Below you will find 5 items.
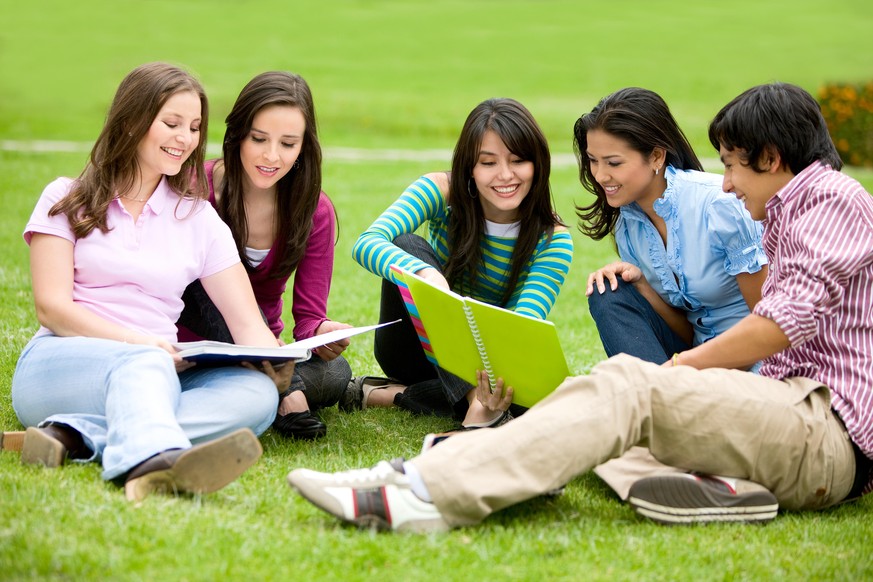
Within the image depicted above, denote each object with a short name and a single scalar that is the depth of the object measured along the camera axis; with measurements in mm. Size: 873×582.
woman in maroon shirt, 8320
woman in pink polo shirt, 6836
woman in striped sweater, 8375
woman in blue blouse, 7926
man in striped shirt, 5855
